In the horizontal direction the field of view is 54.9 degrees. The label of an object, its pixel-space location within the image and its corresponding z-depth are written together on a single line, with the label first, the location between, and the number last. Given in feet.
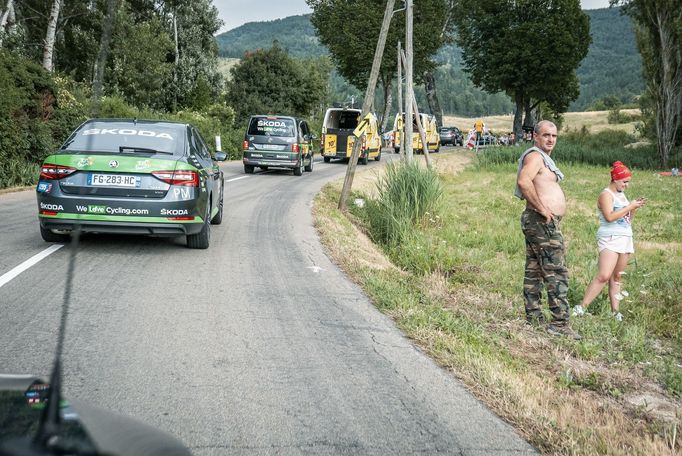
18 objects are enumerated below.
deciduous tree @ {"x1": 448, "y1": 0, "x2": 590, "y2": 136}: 154.51
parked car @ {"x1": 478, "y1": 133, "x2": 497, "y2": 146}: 184.49
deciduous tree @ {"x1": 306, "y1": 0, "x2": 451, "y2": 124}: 153.69
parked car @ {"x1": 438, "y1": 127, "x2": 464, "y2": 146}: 191.31
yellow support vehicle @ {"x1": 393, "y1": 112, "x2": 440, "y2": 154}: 120.91
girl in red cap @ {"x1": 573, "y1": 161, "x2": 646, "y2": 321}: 22.24
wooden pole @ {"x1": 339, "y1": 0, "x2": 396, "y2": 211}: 47.42
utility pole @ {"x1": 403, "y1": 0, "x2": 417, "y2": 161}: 58.31
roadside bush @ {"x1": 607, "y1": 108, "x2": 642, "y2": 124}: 247.29
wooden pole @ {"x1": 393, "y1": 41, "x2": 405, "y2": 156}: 67.09
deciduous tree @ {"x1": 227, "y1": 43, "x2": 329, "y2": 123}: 154.71
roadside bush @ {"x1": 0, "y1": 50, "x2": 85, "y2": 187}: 49.08
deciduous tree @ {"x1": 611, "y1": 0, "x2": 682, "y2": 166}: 90.17
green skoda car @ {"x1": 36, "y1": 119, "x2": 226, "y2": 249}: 24.49
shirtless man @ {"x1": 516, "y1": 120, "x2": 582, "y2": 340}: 18.95
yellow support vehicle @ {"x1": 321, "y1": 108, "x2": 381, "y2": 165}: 101.50
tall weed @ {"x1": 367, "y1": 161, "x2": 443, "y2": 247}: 40.68
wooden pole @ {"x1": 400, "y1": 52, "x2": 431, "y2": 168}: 62.54
